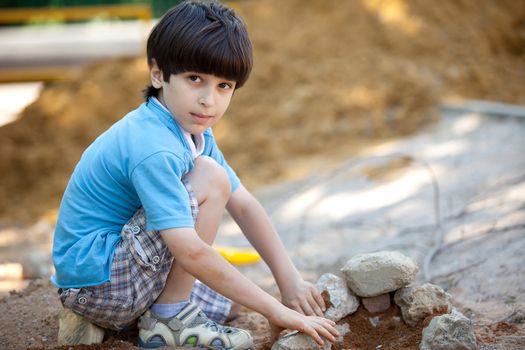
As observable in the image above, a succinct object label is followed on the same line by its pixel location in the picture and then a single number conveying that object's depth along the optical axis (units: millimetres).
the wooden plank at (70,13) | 7879
